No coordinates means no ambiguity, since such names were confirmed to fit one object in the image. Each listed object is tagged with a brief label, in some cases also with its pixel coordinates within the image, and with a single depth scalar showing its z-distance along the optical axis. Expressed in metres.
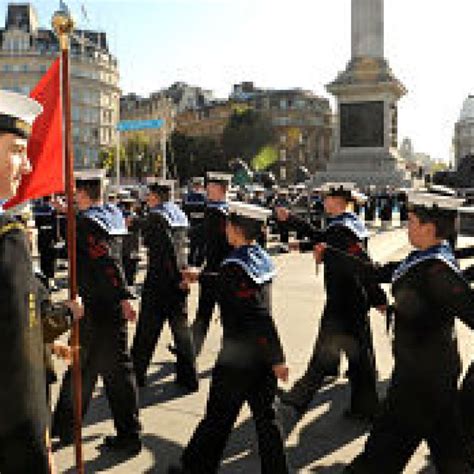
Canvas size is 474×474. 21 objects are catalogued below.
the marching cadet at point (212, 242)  8.16
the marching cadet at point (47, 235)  13.77
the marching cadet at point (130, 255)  13.01
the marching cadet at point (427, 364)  3.88
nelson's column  42.06
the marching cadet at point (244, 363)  4.30
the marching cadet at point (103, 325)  5.29
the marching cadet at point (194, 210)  14.54
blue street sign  27.88
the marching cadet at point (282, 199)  22.02
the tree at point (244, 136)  80.00
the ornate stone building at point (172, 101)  116.69
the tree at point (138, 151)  75.00
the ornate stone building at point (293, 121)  99.75
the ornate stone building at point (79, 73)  89.50
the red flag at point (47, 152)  3.76
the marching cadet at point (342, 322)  5.92
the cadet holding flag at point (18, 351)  2.56
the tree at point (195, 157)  81.25
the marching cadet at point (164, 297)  6.73
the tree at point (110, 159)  75.69
